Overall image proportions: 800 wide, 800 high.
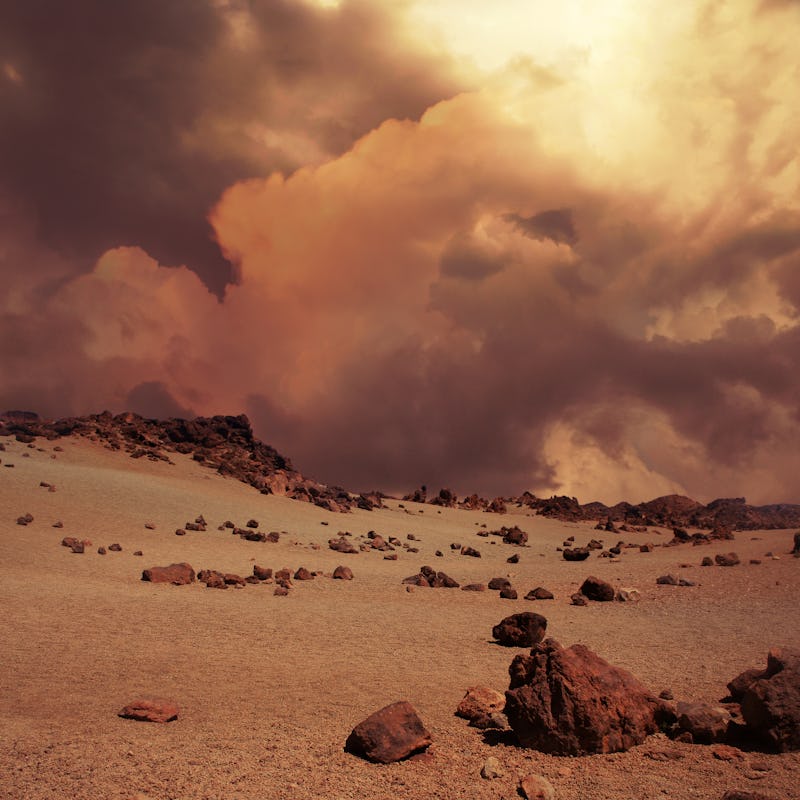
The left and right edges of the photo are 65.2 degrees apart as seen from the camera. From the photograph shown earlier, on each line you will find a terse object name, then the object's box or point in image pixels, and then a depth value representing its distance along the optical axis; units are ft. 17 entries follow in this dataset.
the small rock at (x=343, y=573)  62.28
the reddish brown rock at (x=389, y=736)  18.89
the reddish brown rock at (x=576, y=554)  96.27
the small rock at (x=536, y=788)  16.72
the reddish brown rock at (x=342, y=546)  85.05
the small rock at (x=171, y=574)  53.42
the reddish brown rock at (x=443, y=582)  61.82
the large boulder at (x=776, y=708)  19.54
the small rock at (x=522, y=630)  36.04
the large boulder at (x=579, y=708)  19.69
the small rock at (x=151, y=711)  22.15
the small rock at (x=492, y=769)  18.10
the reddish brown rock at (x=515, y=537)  124.57
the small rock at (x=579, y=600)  51.71
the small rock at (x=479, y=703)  22.72
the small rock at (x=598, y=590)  53.72
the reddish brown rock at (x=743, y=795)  15.37
